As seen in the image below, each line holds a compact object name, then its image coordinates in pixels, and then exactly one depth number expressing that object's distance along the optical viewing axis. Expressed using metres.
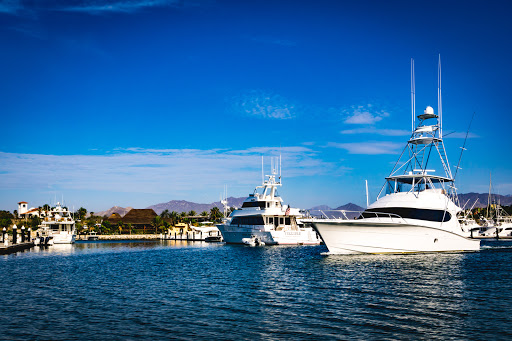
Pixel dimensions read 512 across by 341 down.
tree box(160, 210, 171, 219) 164.50
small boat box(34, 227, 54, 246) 72.88
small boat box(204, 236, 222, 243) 98.38
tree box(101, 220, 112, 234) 138.75
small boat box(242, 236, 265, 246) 68.12
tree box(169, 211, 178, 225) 147.88
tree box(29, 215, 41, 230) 107.89
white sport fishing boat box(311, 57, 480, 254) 35.22
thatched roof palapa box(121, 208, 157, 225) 149.90
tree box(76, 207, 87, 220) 147.54
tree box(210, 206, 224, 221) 141.25
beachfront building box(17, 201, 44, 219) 130.62
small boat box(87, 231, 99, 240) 127.71
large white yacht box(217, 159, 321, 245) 69.12
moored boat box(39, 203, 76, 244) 77.50
